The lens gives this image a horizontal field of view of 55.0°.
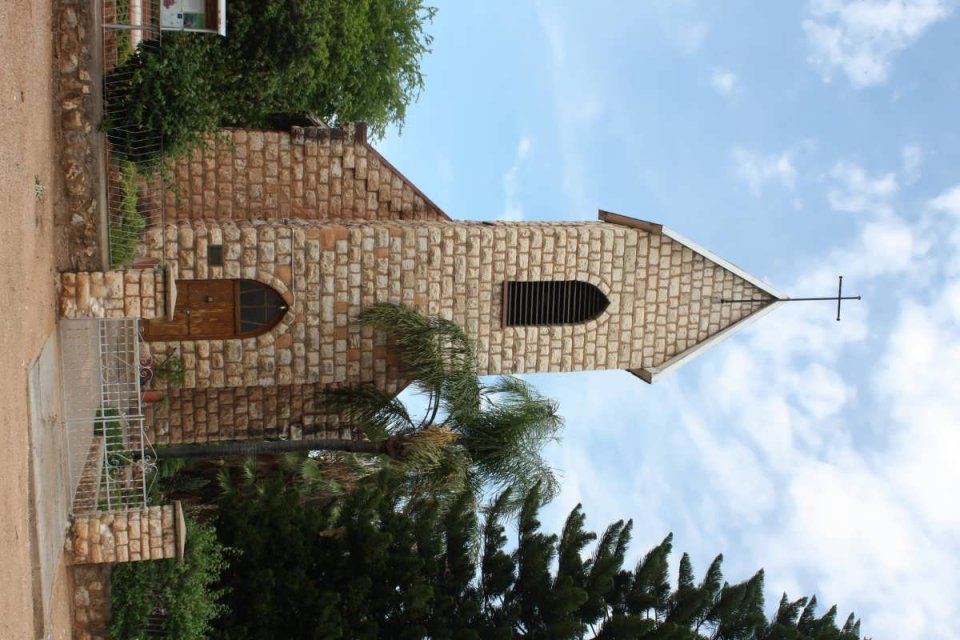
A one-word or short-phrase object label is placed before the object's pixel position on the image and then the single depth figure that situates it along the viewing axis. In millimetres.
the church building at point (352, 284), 13867
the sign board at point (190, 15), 10234
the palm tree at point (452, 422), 13617
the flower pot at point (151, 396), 13931
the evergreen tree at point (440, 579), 11664
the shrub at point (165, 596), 10195
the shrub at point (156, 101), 11109
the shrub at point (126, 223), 11562
